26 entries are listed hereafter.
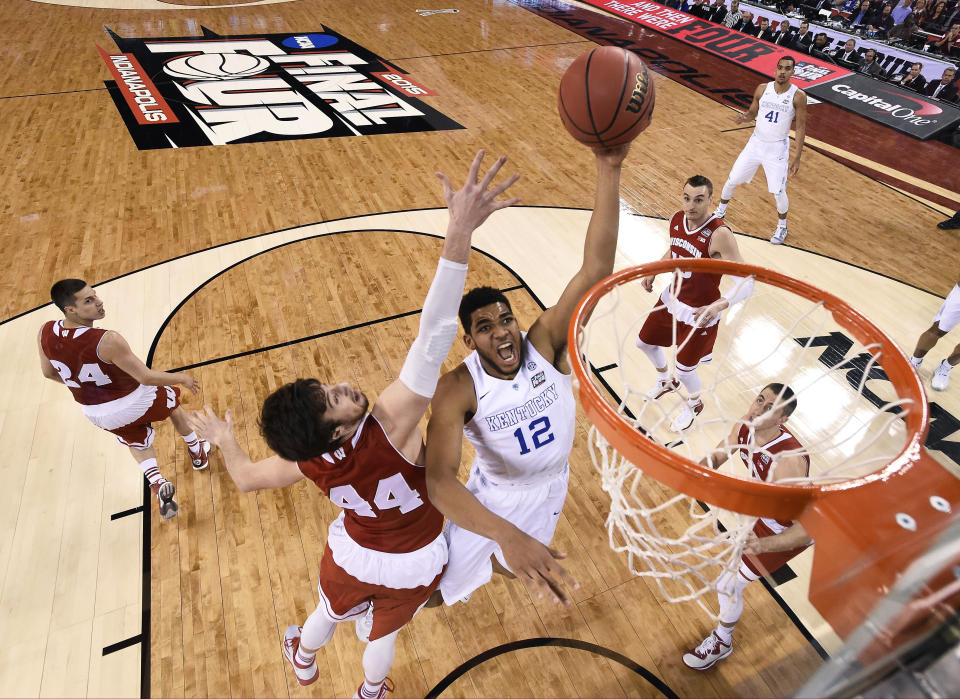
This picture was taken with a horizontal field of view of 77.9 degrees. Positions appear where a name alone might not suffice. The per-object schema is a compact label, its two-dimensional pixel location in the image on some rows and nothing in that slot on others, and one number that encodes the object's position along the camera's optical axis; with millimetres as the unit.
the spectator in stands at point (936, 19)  10484
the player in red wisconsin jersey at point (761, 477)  2217
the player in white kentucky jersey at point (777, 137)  5672
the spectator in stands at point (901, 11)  10797
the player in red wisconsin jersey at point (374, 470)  1740
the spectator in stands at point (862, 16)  11273
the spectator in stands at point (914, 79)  9477
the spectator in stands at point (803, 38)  11008
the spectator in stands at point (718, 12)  12508
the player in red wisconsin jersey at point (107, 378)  2980
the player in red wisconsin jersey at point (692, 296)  3529
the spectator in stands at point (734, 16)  12062
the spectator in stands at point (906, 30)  10477
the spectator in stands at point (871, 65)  10059
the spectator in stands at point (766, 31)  11568
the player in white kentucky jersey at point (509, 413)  2117
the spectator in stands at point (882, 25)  10734
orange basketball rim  1092
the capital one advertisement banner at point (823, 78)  8875
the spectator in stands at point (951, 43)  9746
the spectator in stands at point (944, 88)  9055
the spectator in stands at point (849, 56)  10406
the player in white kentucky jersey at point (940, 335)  4148
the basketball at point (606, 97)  2244
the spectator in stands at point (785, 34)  11188
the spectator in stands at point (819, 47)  10766
